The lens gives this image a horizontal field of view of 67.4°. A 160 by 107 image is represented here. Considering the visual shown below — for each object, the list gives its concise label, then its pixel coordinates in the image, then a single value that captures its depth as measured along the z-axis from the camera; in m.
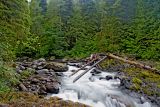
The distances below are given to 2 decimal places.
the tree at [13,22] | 5.69
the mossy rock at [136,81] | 7.32
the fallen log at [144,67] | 7.06
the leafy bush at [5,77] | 4.82
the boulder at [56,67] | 9.14
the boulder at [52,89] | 6.35
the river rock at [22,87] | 5.98
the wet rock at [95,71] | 9.00
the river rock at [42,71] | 8.31
